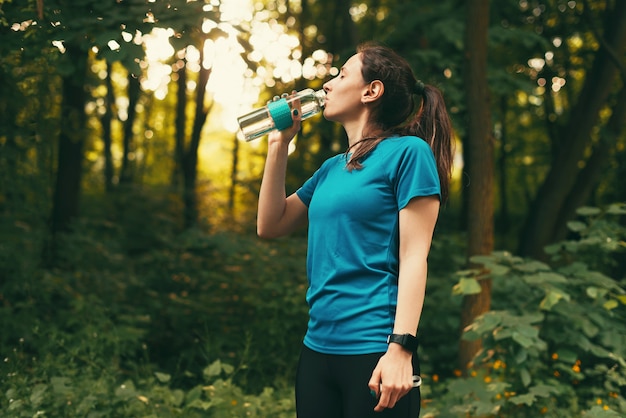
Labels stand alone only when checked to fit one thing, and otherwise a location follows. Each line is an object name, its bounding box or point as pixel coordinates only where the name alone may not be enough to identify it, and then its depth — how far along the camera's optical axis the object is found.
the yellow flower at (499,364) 4.55
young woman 1.99
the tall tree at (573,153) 7.43
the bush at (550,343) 4.31
